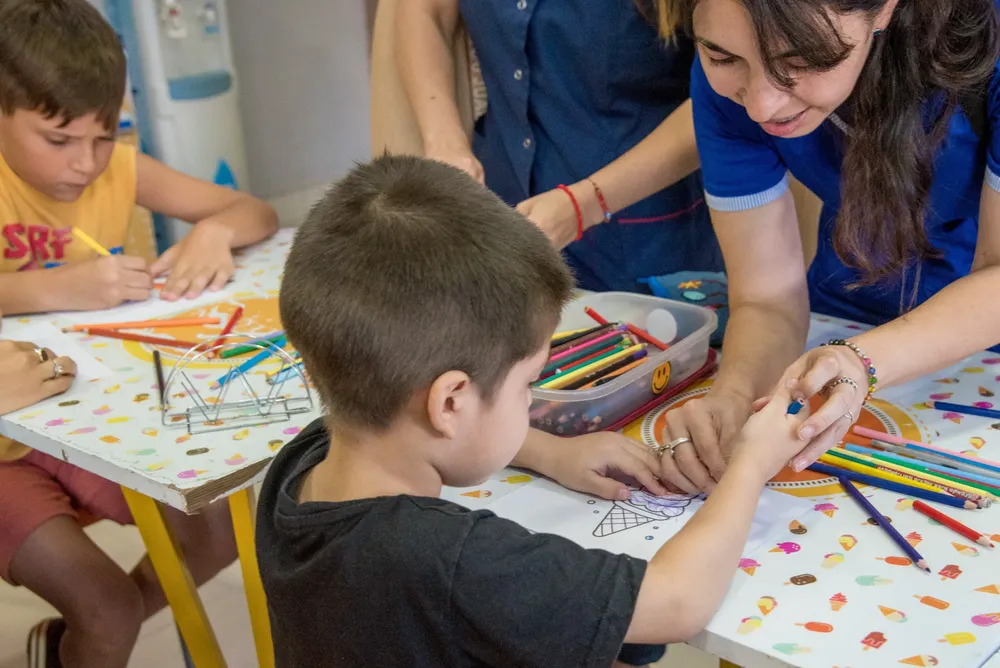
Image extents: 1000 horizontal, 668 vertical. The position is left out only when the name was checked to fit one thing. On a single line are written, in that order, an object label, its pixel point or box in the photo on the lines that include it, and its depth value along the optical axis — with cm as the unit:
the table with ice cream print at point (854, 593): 67
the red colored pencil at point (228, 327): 129
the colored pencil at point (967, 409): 101
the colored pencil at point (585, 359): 106
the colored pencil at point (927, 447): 89
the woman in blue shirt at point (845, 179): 88
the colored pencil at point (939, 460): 88
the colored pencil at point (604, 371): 104
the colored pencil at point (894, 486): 84
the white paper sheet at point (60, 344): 122
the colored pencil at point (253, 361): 117
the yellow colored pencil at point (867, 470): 86
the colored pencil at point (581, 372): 103
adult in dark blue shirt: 136
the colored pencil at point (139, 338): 130
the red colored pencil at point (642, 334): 115
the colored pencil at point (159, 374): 116
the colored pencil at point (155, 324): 137
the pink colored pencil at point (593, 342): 108
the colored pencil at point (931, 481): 84
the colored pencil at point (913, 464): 86
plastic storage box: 100
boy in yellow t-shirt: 131
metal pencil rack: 108
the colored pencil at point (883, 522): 77
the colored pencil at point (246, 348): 126
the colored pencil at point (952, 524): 78
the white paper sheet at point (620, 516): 82
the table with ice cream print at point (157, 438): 97
